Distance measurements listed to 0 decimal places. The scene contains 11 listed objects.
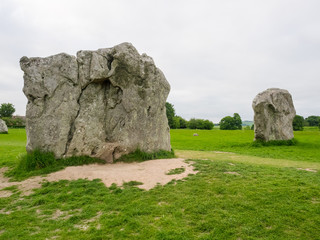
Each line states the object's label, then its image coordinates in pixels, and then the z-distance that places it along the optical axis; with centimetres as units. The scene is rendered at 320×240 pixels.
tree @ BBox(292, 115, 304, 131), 6012
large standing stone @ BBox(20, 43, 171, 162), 1113
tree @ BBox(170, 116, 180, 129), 7554
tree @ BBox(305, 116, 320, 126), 8739
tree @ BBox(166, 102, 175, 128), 7332
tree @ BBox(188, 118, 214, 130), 8369
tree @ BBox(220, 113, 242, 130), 8325
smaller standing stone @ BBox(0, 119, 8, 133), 3851
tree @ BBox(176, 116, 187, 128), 8735
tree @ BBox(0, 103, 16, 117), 7688
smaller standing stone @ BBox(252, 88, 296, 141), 2269
